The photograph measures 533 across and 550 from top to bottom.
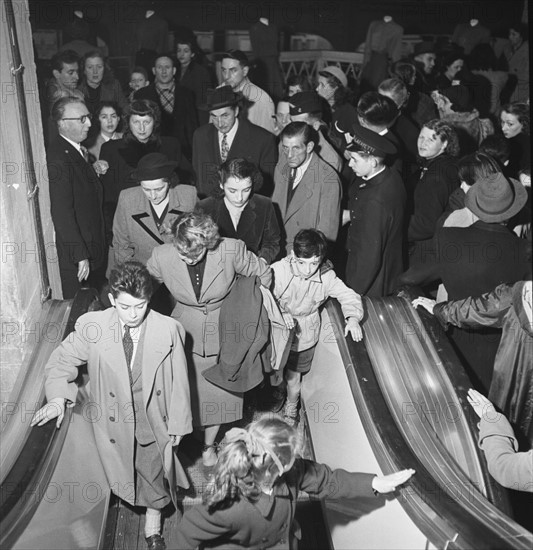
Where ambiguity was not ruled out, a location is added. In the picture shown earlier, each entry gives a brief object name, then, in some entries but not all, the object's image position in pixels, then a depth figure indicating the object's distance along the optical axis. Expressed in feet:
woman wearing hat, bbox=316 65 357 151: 21.45
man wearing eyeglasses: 16.61
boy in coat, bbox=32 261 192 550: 11.27
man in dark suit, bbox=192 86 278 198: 18.78
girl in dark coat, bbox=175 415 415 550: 8.68
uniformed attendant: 15.31
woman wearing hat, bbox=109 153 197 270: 15.53
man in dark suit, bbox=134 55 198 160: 23.61
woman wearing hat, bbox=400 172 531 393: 13.25
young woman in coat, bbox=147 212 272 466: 13.43
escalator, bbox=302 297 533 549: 9.09
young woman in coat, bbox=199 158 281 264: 15.66
